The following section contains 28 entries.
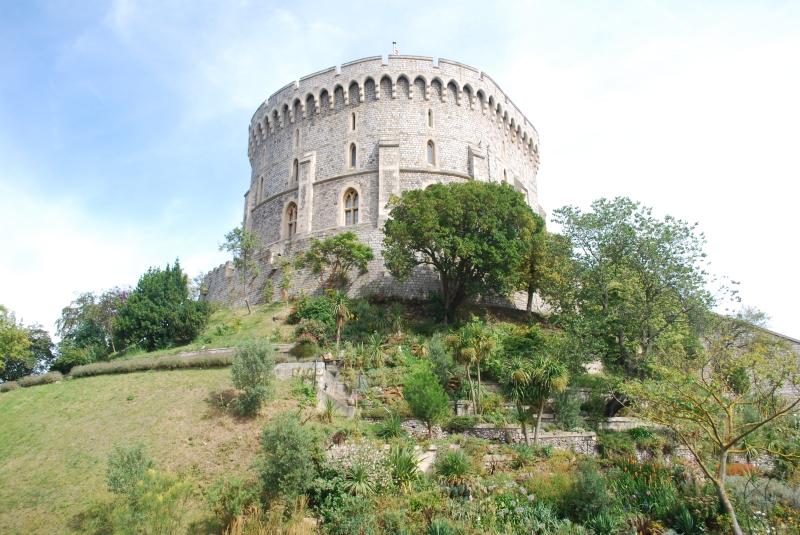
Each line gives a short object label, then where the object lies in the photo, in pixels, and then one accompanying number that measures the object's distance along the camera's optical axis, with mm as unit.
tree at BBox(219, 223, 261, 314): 34531
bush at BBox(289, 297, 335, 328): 27234
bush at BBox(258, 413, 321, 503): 13109
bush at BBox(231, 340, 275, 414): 17812
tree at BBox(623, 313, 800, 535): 12695
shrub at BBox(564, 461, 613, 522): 13000
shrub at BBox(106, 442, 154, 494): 13094
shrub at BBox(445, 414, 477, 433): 18234
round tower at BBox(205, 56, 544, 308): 36125
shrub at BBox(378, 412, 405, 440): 17578
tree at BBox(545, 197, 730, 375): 20781
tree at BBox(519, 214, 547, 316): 29719
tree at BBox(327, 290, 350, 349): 25547
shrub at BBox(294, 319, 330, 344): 25867
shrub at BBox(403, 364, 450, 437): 17891
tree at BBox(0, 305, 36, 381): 31344
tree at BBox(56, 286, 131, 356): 34556
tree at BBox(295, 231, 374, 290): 30594
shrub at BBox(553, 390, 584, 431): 18641
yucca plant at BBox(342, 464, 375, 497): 13453
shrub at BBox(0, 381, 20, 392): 25312
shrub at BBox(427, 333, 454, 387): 21547
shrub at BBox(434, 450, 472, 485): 14537
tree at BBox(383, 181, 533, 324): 26641
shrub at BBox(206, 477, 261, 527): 12758
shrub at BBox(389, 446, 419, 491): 14203
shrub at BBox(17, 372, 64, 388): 25164
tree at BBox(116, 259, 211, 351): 29156
